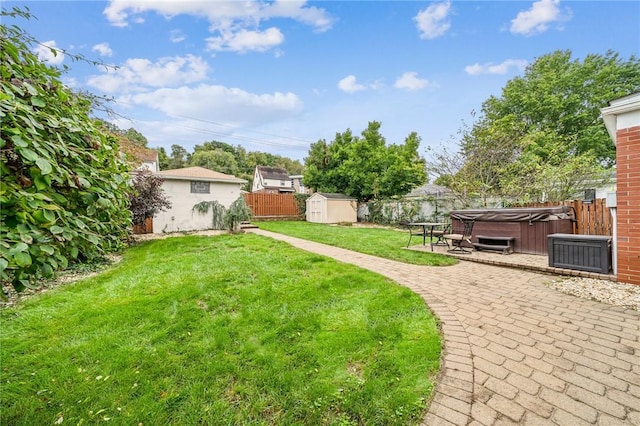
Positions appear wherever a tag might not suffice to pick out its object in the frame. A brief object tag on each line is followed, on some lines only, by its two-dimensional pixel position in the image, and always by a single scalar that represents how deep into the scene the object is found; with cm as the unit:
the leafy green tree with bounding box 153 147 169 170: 3744
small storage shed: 1819
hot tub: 705
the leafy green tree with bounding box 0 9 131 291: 100
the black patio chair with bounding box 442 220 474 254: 731
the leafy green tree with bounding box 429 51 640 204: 1166
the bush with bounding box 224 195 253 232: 1120
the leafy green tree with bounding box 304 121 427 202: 1731
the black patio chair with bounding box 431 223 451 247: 778
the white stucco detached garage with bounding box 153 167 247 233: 1205
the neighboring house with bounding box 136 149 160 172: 2354
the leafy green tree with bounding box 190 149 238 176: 3769
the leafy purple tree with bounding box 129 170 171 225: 898
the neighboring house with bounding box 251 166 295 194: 3716
